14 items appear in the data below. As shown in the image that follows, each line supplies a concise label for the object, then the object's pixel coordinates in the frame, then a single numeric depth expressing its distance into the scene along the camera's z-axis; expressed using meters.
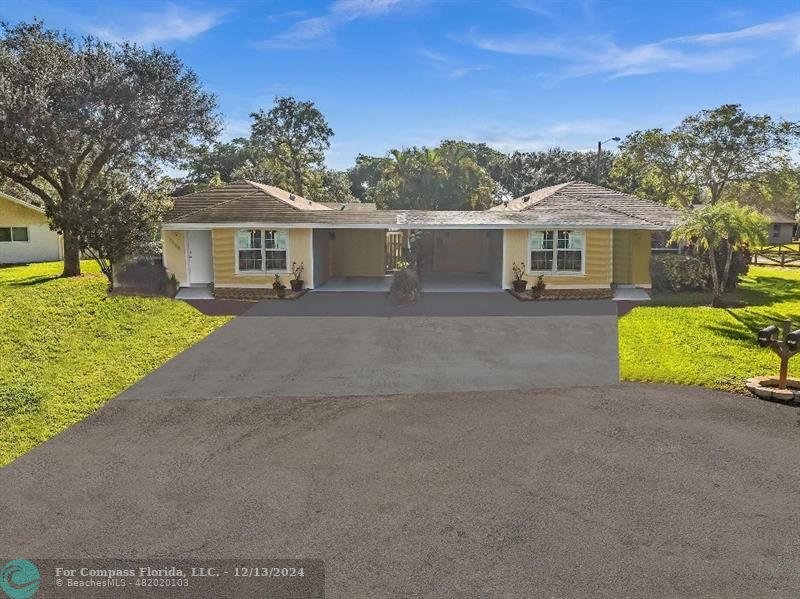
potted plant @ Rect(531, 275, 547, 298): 19.63
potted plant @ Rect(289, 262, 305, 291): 20.63
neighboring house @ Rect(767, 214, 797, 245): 61.91
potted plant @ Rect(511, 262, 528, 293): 20.48
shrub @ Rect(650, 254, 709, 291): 20.73
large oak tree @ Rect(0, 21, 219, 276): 20.70
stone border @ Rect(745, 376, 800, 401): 9.09
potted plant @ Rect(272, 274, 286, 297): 19.69
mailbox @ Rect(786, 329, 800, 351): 9.46
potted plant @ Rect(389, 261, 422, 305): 18.92
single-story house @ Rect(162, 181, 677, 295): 20.02
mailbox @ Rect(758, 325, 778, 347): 9.64
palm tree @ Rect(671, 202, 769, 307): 16.95
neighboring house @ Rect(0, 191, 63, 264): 31.67
